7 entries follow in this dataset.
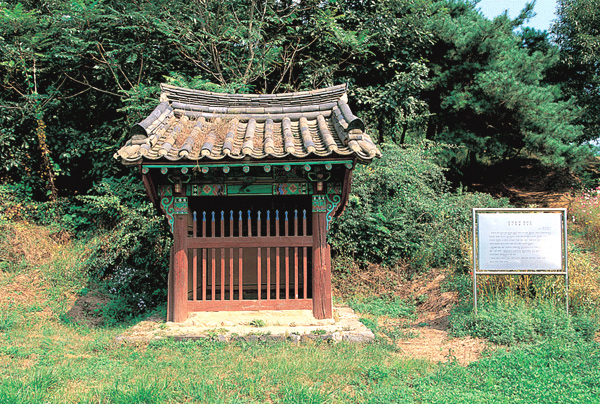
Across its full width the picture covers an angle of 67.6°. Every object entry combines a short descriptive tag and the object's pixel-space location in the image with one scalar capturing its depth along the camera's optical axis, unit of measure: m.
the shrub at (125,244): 9.69
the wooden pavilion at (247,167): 6.16
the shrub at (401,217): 11.37
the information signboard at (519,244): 7.05
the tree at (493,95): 13.85
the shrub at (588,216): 10.78
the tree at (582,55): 16.31
